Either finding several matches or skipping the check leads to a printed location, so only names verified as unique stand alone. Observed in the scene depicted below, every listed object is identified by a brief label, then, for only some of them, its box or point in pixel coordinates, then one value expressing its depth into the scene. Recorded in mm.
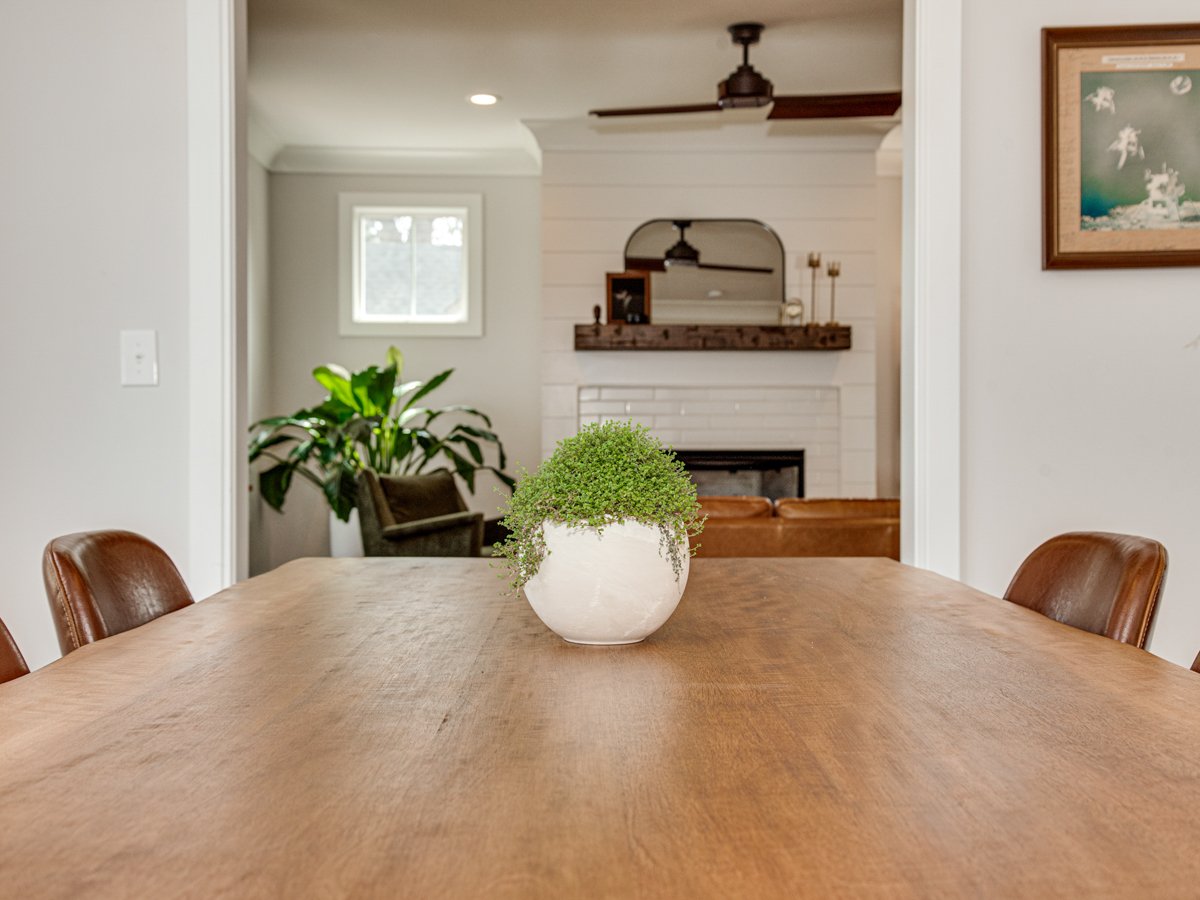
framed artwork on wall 2266
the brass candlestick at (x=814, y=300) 6149
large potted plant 5551
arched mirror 6379
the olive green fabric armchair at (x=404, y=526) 4906
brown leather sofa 3096
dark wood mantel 6172
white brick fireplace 6348
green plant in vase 1116
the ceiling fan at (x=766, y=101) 4375
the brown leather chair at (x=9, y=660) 1095
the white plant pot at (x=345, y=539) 5934
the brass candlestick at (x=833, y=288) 6127
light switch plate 2258
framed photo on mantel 6332
